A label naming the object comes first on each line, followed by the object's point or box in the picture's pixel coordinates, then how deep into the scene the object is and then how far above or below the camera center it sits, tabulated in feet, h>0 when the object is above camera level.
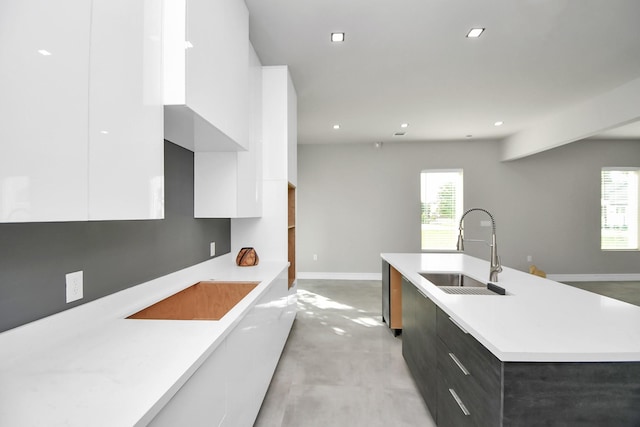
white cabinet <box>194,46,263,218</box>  7.31 +0.69
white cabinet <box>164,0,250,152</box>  4.06 +2.25
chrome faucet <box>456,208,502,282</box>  6.37 -1.13
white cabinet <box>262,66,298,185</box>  9.60 +2.89
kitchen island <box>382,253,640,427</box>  3.32 -1.76
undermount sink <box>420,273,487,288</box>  7.71 -1.76
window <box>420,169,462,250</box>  20.03 +0.40
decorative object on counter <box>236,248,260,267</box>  8.98 -1.37
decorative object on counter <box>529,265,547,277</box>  17.24 -3.40
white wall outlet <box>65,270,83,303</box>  3.83 -0.97
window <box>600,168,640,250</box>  19.39 +0.21
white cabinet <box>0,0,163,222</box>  2.20 +0.93
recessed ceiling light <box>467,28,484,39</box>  7.75 +4.76
